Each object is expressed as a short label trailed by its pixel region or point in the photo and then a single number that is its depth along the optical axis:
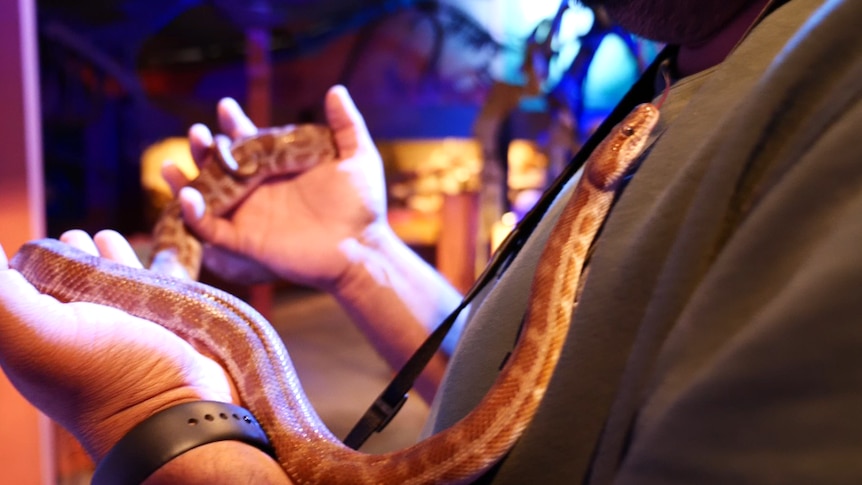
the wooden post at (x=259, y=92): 1.73
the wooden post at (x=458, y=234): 1.74
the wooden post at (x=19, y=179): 0.91
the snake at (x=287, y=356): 0.59
